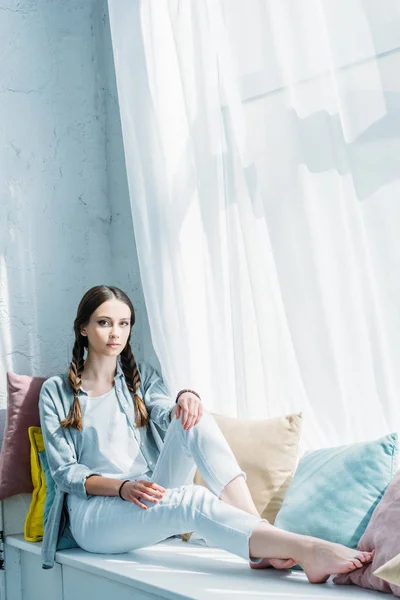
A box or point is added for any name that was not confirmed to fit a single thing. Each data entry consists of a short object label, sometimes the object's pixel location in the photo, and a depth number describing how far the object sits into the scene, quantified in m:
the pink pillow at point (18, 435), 2.95
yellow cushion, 2.85
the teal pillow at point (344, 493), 2.07
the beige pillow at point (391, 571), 1.71
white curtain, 2.28
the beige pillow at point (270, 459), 2.44
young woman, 2.09
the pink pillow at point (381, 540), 1.83
